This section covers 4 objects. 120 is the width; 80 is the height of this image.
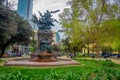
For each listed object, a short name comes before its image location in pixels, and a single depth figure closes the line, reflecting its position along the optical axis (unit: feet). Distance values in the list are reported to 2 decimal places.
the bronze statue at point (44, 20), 29.06
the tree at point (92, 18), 38.64
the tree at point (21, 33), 46.74
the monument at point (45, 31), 28.27
